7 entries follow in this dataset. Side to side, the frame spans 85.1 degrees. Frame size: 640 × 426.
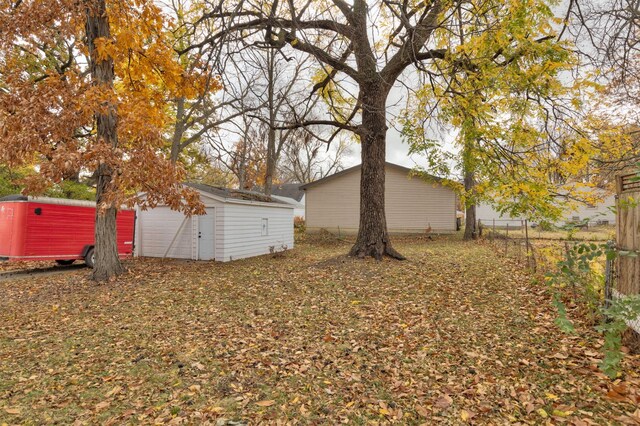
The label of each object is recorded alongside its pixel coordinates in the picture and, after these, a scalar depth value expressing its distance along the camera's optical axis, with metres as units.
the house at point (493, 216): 32.64
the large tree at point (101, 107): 7.21
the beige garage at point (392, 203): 22.16
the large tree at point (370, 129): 8.81
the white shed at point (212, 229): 12.47
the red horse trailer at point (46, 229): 9.95
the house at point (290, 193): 37.48
